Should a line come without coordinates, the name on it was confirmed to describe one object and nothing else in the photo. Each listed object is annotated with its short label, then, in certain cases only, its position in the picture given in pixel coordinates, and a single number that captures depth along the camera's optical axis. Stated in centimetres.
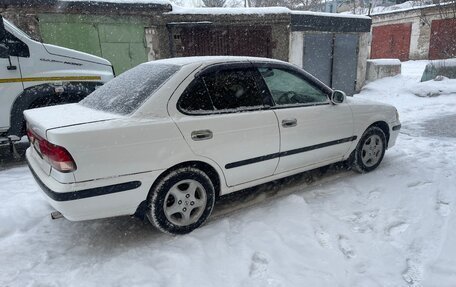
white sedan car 262
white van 496
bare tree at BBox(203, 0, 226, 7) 3103
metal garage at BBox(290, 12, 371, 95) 1084
